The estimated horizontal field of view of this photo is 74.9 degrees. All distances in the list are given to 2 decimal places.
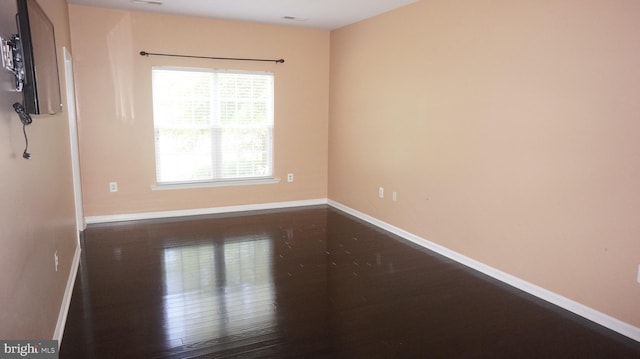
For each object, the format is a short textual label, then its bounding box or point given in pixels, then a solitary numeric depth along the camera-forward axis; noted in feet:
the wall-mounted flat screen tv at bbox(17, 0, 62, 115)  5.67
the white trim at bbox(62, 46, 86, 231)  13.71
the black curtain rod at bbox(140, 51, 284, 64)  16.07
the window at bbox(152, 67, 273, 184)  16.92
